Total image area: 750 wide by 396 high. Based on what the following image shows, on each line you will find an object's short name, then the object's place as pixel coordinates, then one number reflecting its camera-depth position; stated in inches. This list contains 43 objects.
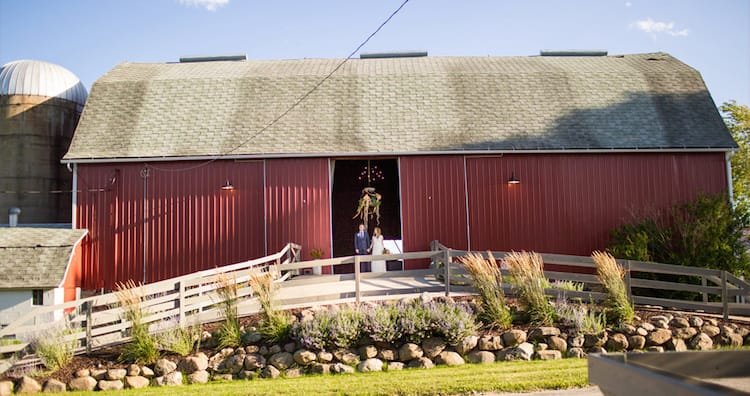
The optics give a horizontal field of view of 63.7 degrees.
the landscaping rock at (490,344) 343.0
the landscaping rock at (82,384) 331.3
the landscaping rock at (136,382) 331.9
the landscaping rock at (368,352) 340.5
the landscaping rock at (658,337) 347.4
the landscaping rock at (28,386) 327.3
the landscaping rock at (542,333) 349.4
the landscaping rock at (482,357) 336.3
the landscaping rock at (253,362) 339.9
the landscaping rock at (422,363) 333.7
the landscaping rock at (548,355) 336.5
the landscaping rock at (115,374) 336.8
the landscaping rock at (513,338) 345.1
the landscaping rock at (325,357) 337.4
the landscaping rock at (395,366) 332.5
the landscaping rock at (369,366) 331.6
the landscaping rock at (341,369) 331.6
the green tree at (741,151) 958.4
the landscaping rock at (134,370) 339.3
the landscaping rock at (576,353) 339.6
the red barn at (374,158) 596.4
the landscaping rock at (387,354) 340.2
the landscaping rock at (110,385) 330.6
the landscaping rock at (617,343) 343.9
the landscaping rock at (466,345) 342.3
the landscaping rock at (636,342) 345.7
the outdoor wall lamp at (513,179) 602.2
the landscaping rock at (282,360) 339.3
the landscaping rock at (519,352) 336.5
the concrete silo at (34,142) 682.8
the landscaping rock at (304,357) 337.7
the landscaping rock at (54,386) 328.8
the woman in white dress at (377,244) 563.8
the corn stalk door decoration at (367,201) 604.5
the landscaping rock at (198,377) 332.8
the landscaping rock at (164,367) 339.3
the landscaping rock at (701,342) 347.3
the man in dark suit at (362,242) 573.6
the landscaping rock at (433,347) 339.6
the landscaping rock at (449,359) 335.9
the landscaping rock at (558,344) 343.9
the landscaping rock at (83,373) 338.6
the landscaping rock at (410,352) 338.6
